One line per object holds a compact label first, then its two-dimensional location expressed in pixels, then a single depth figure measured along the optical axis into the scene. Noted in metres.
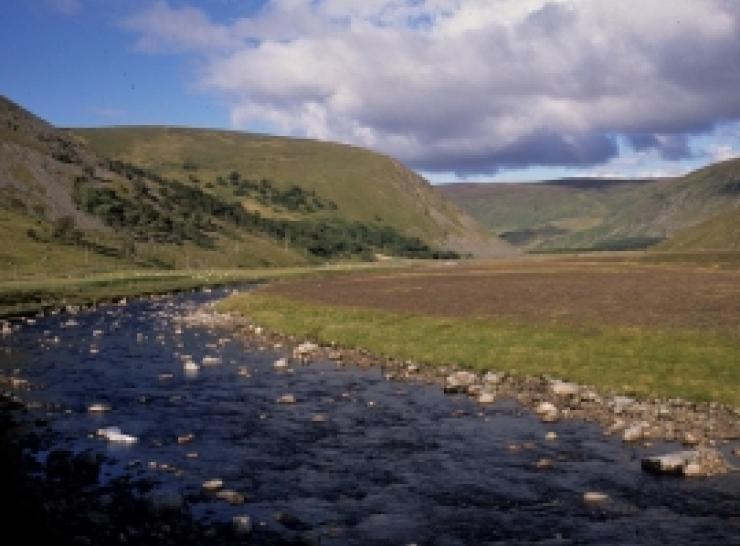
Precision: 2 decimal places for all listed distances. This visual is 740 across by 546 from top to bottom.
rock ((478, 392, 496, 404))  35.59
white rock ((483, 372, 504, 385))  38.97
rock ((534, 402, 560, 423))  32.02
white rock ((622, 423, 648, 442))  28.62
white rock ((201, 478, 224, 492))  23.19
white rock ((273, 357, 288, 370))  45.55
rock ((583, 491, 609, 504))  22.30
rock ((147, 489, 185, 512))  20.89
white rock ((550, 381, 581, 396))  35.81
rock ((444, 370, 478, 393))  38.28
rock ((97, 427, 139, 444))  28.56
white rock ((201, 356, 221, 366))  47.25
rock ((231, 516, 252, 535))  19.58
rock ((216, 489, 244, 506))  22.12
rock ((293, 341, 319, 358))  49.75
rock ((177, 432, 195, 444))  28.86
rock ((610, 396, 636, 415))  32.66
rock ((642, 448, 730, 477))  24.56
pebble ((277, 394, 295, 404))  36.12
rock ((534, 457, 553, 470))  25.67
